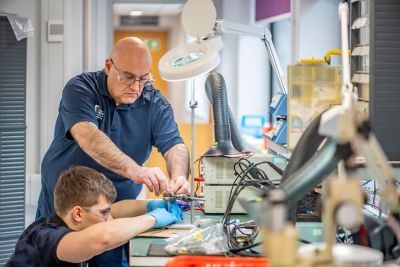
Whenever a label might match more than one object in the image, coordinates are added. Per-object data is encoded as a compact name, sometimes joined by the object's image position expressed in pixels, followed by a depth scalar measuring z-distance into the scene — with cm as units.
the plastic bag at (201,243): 217
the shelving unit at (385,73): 233
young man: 223
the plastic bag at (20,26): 427
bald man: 289
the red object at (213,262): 187
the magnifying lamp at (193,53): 263
